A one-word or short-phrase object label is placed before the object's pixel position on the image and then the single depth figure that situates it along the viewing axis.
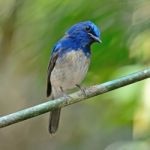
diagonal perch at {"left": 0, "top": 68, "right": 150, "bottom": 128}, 4.04
